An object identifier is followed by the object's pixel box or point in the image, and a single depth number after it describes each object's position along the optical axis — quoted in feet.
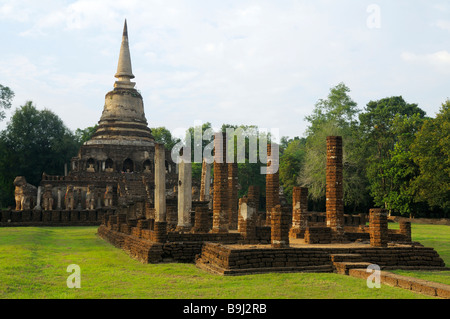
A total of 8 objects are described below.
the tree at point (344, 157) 120.78
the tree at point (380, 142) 115.96
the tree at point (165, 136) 187.07
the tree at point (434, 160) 100.63
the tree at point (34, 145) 155.84
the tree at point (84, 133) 199.52
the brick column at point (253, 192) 56.55
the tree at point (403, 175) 110.11
